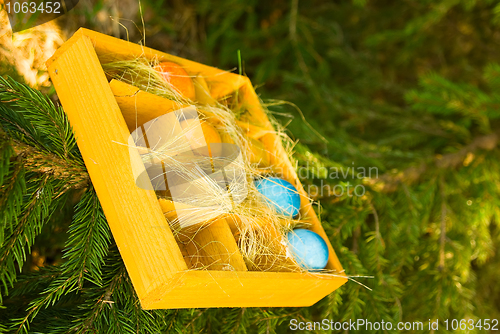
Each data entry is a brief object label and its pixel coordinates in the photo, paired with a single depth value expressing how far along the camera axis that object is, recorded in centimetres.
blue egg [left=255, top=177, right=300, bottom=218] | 80
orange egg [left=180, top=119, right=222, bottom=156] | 76
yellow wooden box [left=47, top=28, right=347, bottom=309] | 57
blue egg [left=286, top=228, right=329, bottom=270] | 77
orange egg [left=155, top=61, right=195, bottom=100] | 81
